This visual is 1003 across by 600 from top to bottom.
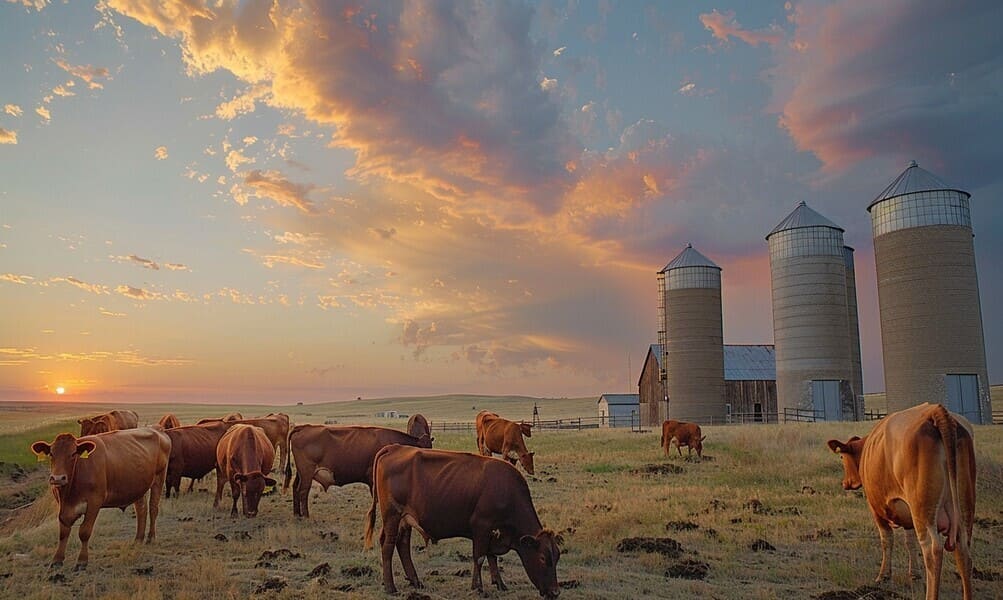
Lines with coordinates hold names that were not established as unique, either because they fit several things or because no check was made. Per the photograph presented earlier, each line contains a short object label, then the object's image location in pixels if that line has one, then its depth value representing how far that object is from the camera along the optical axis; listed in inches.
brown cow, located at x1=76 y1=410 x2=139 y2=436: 821.9
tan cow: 296.4
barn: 1971.0
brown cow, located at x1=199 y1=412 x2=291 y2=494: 850.1
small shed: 2413.9
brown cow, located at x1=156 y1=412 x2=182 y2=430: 803.8
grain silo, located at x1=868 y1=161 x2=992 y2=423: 1344.7
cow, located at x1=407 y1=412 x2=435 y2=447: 681.8
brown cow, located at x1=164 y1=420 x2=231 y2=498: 629.3
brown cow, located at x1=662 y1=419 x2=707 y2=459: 1018.7
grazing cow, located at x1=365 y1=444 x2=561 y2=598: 329.7
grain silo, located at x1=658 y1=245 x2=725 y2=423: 1891.0
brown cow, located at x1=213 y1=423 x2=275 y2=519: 550.0
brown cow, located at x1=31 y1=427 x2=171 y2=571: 390.3
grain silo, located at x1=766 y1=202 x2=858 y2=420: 1624.0
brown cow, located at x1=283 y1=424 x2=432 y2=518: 547.2
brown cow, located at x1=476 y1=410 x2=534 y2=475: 855.0
